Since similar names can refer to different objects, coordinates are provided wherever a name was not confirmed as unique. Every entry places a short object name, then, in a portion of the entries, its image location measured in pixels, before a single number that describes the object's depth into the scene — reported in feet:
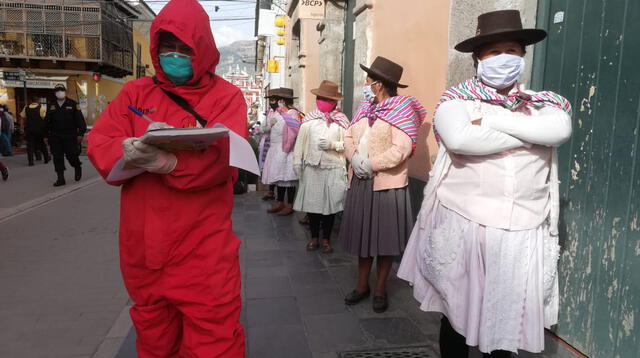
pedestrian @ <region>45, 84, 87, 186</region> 31.37
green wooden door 7.88
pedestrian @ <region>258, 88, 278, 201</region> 25.40
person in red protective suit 6.55
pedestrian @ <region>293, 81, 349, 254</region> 17.56
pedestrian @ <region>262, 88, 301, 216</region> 23.20
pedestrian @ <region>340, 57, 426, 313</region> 11.87
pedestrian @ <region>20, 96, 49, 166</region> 46.06
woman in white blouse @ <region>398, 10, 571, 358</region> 6.84
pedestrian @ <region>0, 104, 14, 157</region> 52.19
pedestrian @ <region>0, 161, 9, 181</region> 34.04
